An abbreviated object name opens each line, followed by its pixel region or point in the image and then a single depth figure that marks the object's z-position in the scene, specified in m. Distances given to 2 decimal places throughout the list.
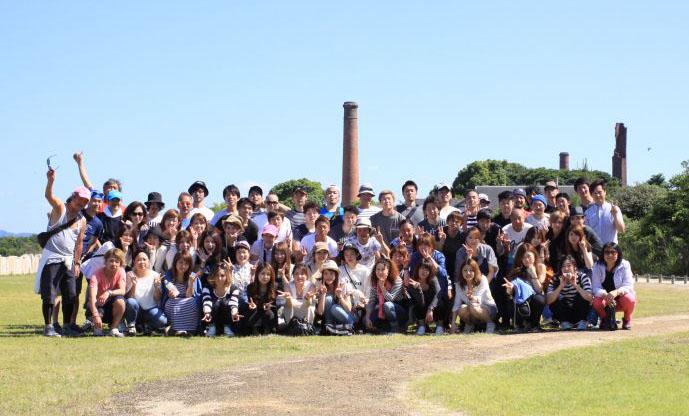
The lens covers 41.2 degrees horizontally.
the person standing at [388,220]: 14.44
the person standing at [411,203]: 15.09
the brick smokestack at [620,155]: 97.62
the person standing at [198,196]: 15.03
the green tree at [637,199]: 69.28
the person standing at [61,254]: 13.24
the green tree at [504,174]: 104.69
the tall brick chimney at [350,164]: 68.94
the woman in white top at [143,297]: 13.51
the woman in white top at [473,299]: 13.40
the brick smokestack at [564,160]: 112.56
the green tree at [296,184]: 102.18
